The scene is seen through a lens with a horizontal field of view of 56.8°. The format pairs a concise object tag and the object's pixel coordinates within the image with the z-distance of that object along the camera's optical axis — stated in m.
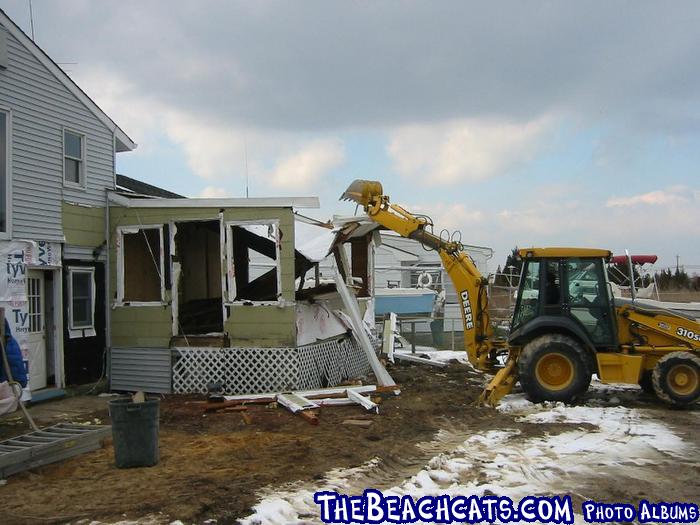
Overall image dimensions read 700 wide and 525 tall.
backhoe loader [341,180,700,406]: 9.60
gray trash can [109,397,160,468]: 6.68
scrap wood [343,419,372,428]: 8.82
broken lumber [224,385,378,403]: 10.38
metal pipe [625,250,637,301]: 9.67
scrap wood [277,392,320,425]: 9.11
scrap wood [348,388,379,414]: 9.69
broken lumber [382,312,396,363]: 14.96
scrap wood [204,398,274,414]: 9.97
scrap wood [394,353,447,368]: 14.48
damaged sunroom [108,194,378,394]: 11.20
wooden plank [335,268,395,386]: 11.43
